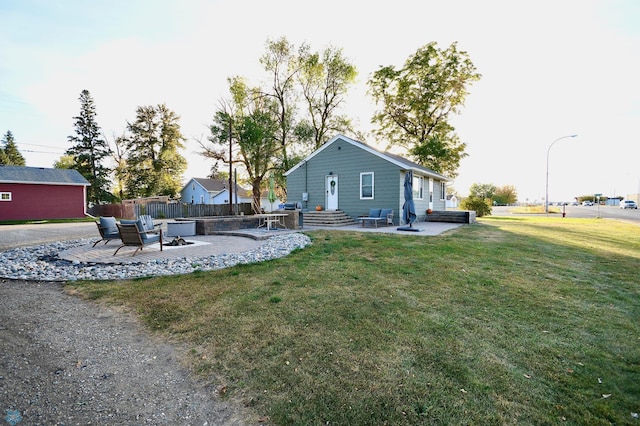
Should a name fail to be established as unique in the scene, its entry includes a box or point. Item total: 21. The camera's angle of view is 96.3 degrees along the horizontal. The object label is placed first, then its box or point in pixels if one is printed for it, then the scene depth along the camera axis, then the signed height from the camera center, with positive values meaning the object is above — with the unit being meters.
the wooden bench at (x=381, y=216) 14.24 -0.45
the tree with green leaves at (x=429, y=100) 25.08 +9.80
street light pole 23.98 +1.85
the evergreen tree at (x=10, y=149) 43.44 +9.64
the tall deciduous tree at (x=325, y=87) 26.61 +11.56
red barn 20.86 +1.37
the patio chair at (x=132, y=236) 7.17 -0.66
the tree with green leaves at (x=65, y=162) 48.75 +8.44
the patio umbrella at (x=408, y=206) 12.31 +0.04
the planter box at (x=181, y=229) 10.51 -0.71
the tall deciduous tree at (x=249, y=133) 23.69 +6.28
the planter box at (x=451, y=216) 17.33 -0.59
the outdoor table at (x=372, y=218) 13.45 -0.57
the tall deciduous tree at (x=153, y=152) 35.22 +7.28
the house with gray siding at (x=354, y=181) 15.22 +1.58
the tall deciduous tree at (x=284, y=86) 26.38 +11.55
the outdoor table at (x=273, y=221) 13.12 -0.58
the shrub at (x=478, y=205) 26.17 +0.09
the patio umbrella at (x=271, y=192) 13.75 +0.78
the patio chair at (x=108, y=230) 8.45 -0.58
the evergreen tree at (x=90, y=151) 33.12 +6.99
